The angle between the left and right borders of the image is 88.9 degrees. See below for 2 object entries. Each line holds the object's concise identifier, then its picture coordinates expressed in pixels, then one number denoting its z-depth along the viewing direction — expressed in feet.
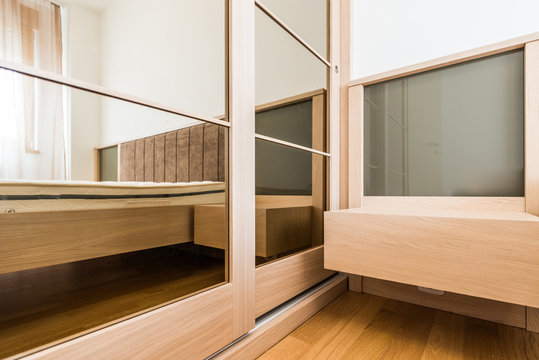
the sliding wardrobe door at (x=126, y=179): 1.41
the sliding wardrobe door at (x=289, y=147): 2.88
